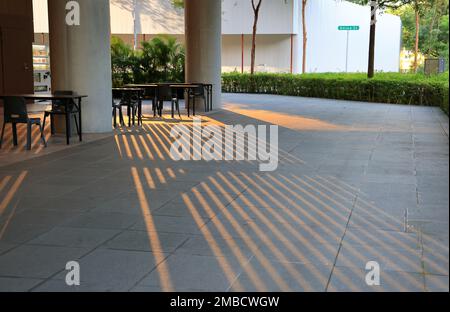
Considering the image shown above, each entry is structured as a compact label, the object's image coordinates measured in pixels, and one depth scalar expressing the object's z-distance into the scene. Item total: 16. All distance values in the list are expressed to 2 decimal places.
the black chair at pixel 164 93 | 15.67
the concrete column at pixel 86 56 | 11.80
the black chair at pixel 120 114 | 13.24
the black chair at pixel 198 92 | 16.86
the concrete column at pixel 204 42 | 18.11
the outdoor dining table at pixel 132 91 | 13.81
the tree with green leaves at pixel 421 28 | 24.57
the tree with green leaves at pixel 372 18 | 22.41
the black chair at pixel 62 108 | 10.97
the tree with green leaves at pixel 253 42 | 27.68
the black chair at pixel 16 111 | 9.97
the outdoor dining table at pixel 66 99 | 10.47
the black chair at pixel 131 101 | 13.77
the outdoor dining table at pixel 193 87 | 16.42
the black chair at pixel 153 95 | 16.40
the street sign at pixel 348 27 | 24.55
